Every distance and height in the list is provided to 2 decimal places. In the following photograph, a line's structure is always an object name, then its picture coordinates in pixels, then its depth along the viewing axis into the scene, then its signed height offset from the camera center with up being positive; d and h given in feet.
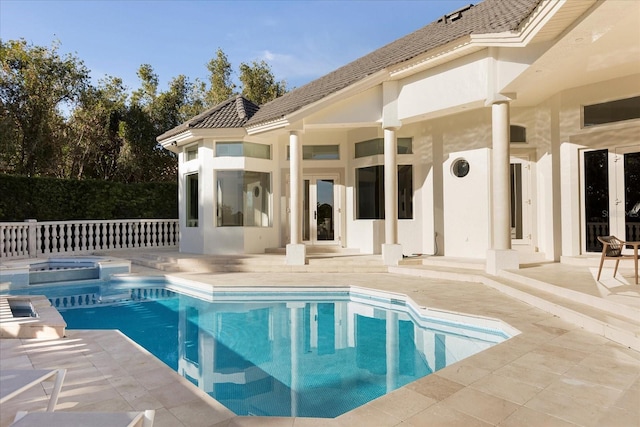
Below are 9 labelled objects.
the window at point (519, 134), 30.14 +6.40
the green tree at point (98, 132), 58.59 +13.73
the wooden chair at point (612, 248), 17.29 -1.53
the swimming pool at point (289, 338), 11.24 -5.05
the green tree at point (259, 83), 75.10 +26.84
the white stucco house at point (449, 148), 22.90 +5.83
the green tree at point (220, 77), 75.97 +28.51
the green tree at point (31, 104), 48.32 +15.17
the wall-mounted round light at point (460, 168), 31.89 +4.06
